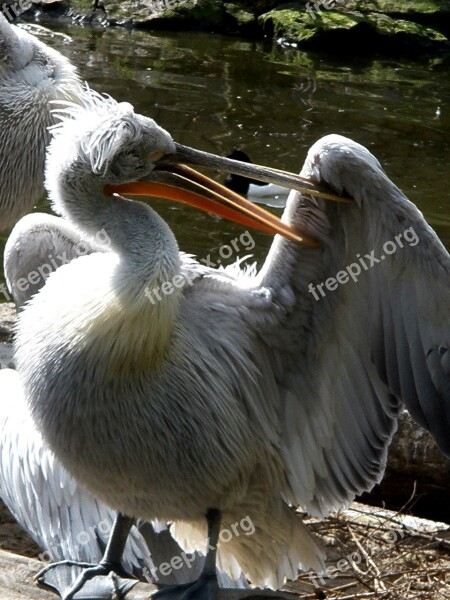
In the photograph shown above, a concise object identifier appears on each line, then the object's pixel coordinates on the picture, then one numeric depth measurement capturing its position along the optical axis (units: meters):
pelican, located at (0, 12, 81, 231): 10.64
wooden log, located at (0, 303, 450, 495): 8.76
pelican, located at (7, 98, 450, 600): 6.45
